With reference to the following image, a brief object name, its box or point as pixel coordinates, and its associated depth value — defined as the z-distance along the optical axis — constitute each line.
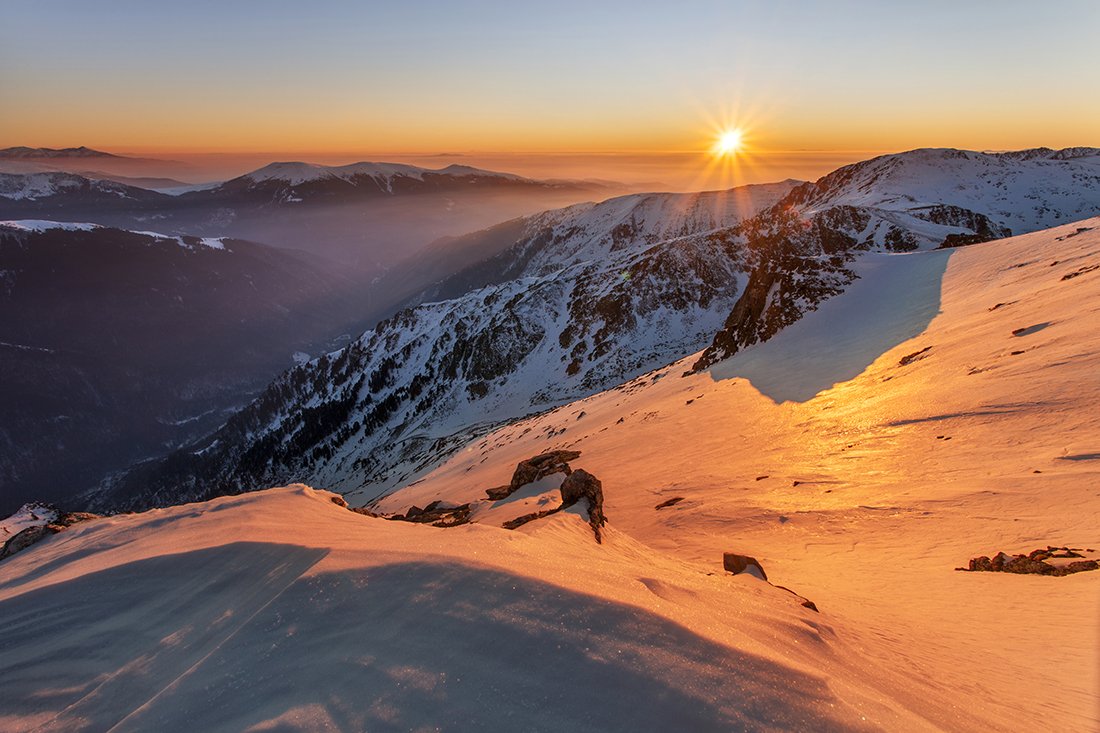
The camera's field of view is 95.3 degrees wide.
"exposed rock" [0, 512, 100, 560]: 12.09
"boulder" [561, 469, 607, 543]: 13.09
